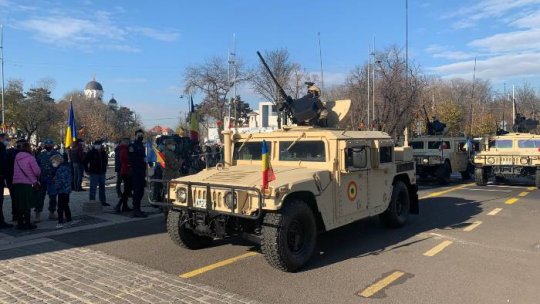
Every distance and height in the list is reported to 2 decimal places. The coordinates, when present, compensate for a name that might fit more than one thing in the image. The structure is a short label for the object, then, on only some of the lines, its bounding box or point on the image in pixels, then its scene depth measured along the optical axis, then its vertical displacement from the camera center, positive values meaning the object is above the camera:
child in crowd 8.80 -0.64
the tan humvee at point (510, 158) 16.14 -0.42
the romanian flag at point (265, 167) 5.56 -0.23
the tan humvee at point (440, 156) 17.78 -0.34
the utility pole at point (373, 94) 26.48 +3.17
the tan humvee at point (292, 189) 5.78 -0.57
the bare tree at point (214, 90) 48.53 +6.35
